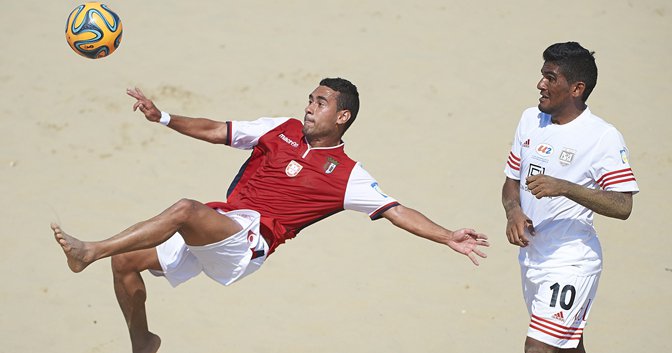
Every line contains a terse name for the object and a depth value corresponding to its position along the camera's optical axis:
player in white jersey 13.72
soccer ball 16.00
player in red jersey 14.83
